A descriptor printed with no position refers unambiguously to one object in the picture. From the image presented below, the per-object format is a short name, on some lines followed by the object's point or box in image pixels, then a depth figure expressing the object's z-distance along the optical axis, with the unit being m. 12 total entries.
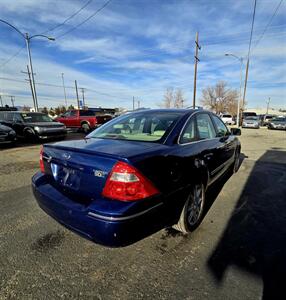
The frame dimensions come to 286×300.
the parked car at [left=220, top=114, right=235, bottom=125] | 28.86
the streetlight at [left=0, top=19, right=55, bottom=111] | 15.28
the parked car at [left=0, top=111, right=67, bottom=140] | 9.70
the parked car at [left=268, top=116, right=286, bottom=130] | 20.80
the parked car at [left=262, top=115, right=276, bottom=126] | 29.74
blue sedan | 1.76
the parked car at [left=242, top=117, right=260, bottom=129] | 22.45
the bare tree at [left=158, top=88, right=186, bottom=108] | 53.59
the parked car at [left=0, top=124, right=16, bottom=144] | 8.23
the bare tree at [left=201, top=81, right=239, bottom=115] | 53.81
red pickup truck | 14.16
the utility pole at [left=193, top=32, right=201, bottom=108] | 20.34
